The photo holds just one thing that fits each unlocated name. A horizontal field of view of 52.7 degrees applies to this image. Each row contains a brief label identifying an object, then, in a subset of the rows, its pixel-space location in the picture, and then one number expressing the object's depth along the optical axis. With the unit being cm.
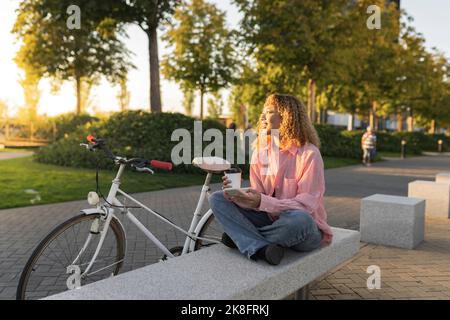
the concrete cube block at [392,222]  595
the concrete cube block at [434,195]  806
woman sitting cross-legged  327
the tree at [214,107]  6538
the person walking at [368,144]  2080
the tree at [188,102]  7119
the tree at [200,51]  2982
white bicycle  320
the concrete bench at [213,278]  263
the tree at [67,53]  2146
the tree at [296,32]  2089
